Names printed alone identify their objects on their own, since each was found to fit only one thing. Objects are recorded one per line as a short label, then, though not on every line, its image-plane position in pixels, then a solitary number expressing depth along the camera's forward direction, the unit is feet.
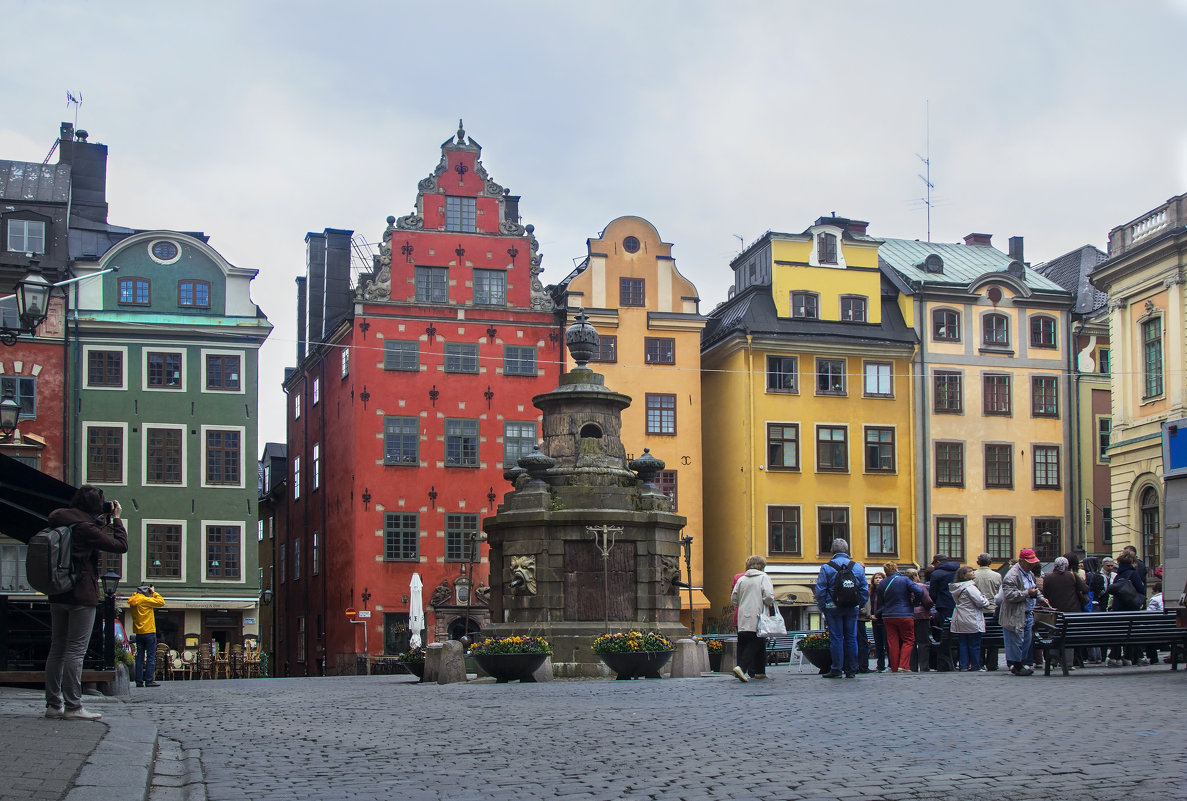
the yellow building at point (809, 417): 183.42
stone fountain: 92.22
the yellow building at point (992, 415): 189.98
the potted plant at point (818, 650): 75.66
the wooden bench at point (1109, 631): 68.44
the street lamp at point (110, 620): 68.39
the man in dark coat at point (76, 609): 43.86
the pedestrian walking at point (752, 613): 69.05
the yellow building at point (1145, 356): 143.84
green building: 162.81
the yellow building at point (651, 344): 181.06
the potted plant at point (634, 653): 81.97
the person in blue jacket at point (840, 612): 69.31
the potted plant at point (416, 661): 91.97
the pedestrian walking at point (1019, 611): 71.56
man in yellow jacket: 89.04
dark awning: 61.41
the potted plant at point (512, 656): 80.23
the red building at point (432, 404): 168.66
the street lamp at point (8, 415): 80.12
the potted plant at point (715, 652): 96.07
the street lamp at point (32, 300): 64.13
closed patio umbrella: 141.59
